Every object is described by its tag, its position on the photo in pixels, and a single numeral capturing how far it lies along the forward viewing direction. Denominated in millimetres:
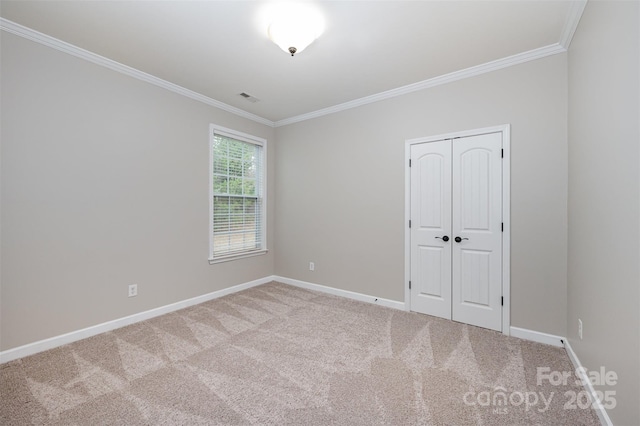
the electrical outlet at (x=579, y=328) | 2049
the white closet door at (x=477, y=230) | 2791
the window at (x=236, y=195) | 3850
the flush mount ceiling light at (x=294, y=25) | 2053
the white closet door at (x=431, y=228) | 3088
